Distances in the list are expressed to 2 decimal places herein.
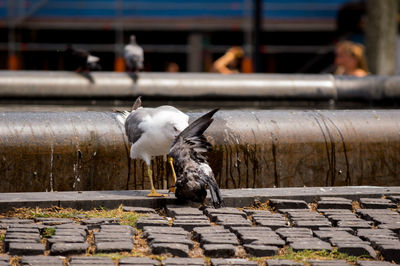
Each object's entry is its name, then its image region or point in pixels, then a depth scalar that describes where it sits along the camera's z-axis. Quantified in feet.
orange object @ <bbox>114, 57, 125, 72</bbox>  145.59
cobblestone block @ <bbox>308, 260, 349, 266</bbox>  29.50
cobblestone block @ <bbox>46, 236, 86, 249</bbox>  31.20
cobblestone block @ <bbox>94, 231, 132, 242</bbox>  31.91
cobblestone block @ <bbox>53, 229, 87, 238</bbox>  32.40
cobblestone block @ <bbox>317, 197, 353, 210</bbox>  40.04
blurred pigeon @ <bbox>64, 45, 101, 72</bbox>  78.54
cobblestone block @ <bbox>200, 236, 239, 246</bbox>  31.91
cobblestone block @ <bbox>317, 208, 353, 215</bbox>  38.54
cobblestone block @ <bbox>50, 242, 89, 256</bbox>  30.01
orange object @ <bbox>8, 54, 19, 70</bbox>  147.23
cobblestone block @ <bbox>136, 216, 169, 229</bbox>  34.86
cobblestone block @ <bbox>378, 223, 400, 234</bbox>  35.44
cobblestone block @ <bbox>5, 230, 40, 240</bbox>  31.76
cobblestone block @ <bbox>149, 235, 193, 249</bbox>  31.58
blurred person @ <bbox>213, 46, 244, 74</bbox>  95.21
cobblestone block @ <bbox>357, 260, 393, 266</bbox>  29.71
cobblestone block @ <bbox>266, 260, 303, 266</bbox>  29.14
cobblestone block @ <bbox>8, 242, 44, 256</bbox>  29.96
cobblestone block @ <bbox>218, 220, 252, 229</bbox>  35.19
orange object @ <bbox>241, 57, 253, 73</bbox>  145.89
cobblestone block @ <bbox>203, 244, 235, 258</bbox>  30.68
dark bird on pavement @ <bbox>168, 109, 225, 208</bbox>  38.96
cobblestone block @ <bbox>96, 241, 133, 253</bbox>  30.48
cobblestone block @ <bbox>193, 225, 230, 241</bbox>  33.30
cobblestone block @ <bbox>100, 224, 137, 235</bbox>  33.55
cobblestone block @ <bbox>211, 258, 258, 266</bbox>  29.07
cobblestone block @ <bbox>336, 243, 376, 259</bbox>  31.30
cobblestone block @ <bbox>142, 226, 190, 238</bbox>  33.32
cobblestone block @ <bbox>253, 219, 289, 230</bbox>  35.50
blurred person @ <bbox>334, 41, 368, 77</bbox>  78.48
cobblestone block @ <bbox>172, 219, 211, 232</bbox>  34.78
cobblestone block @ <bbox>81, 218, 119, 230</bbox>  34.56
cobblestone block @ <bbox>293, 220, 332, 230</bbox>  35.78
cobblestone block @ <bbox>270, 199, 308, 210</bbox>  39.75
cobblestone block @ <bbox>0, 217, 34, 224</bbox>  35.22
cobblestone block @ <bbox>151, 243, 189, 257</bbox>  30.45
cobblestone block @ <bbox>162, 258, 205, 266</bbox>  28.81
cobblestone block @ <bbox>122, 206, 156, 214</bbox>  38.22
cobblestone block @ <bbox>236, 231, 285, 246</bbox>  32.55
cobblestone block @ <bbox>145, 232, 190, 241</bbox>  32.36
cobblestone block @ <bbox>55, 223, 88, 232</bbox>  33.68
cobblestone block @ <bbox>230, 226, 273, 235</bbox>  34.17
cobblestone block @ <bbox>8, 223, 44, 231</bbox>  33.75
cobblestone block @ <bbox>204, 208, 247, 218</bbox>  37.63
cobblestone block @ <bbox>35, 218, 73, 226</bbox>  34.97
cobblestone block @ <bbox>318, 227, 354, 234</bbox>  35.00
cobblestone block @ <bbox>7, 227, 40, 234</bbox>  32.78
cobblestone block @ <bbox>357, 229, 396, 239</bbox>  33.96
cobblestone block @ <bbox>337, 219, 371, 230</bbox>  35.82
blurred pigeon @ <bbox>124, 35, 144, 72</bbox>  80.48
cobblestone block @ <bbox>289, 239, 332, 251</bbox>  31.68
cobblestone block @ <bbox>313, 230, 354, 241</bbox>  33.60
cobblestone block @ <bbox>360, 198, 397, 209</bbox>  40.47
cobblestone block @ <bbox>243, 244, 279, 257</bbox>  30.91
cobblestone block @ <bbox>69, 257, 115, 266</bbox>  28.35
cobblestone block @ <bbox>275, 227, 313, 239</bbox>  33.86
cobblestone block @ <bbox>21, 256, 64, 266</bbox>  28.40
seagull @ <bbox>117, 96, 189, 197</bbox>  40.16
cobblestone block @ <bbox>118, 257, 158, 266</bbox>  28.63
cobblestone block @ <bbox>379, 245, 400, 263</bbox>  31.35
